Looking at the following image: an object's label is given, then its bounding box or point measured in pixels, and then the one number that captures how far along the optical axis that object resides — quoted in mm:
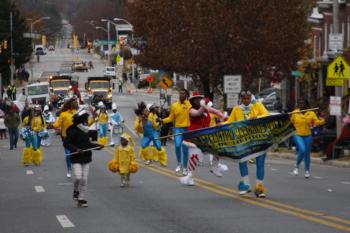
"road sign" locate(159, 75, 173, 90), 56844
